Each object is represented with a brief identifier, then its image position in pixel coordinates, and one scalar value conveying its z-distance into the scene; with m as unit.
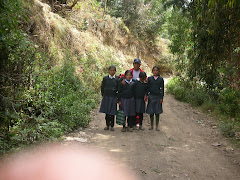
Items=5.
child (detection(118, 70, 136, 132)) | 6.58
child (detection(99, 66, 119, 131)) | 6.57
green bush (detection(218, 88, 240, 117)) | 8.22
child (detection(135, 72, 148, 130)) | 6.71
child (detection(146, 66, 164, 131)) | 6.73
